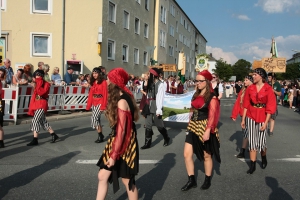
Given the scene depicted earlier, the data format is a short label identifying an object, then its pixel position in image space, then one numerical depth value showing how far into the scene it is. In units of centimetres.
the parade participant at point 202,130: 334
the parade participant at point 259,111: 408
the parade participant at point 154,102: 553
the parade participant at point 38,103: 530
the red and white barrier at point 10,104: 766
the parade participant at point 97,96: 571
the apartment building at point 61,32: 1635
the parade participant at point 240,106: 504
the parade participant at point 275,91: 715
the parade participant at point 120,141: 237
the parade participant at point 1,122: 518
